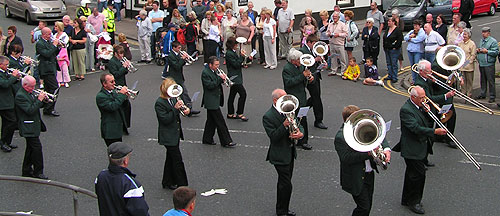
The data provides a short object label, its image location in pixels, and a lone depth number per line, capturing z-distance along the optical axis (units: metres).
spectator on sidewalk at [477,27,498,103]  14.50
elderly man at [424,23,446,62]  15.91
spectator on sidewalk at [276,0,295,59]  19.38
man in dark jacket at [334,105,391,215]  7.74
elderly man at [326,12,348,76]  17.52
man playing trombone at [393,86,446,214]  8.76
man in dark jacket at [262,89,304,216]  8.47
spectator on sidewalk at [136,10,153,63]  19.62
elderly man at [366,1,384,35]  19.41
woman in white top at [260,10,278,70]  18.64
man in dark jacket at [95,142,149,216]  6.38
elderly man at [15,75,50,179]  9.91
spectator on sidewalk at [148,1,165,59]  20.16
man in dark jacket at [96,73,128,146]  9.81
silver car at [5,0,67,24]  25.86
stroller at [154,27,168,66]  19.27
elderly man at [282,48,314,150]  11.51
